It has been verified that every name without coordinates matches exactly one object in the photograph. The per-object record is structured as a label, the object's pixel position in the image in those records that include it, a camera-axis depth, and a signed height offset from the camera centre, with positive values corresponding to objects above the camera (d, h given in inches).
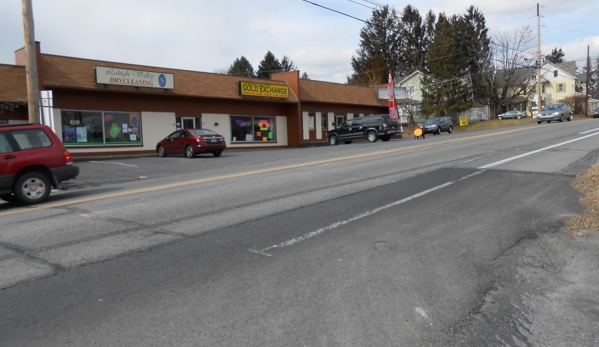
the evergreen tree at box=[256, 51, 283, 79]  2849.4 +412.3
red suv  407.2 -19.0
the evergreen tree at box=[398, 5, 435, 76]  2888.8 +563.8
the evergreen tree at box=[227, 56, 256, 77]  3004.4 +435.2
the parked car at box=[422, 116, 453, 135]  1528.1 +9.9
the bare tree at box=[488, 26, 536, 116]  2372.0 +244.9
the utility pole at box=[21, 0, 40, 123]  570.3 +94.3
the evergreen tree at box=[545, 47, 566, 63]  4189.2 +620.9
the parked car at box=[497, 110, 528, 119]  2564.0 +61.8
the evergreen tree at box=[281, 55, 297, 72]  2930.6 +431.0
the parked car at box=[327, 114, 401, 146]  1184.2 +6.4
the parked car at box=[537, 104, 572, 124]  1579.7 +38.6
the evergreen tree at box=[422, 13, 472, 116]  2293.3 +235.8
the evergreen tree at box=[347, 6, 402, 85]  2881.4 +514.6
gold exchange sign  1216.2 +119.1
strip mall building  905.5 +74.2
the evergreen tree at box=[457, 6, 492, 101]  2489.5 +441.0
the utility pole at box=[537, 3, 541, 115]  1977.1 +285.7
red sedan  894.4 -11.3
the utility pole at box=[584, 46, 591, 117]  2223.9 +91.6
